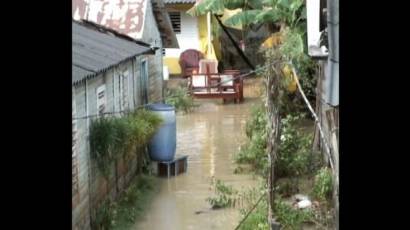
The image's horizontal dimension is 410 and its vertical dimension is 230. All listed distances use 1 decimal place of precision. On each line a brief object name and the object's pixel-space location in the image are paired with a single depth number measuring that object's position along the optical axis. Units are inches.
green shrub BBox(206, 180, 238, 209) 436.8
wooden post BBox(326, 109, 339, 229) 328.5
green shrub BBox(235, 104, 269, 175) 522.6
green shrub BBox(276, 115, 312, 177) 467.5
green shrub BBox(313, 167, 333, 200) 398.0
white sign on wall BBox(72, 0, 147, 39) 596.4
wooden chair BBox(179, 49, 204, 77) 959.6
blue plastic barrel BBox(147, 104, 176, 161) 514.6
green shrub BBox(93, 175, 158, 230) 389.4
